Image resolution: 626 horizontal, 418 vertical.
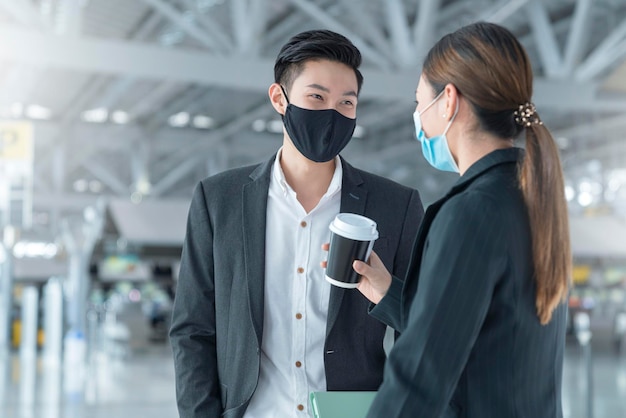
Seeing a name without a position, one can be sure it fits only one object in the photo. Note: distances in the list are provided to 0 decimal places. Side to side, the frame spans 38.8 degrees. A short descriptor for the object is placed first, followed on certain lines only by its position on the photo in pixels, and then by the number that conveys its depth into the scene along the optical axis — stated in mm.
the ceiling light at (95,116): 22931
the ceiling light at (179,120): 23556
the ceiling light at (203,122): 24106
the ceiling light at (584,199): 22672
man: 2047
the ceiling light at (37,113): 22806
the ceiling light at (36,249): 30500
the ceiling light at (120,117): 23388
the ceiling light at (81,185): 35719
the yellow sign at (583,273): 24031
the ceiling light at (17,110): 22145
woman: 1352
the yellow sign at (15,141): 13039
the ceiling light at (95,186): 36250
